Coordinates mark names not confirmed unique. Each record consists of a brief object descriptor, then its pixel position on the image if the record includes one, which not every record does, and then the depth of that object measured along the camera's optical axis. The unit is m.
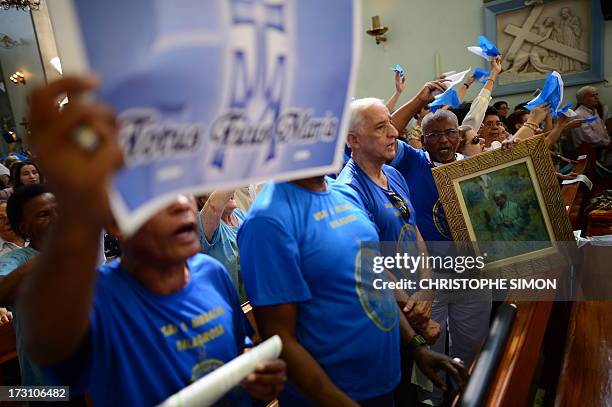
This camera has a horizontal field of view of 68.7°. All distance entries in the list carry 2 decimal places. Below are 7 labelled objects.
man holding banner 0.52
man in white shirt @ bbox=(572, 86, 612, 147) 6.06
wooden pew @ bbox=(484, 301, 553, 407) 1.31
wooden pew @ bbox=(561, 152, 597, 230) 3.45
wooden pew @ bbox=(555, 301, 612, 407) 1.66
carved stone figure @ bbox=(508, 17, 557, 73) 6.67
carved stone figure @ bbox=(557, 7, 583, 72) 6.50
